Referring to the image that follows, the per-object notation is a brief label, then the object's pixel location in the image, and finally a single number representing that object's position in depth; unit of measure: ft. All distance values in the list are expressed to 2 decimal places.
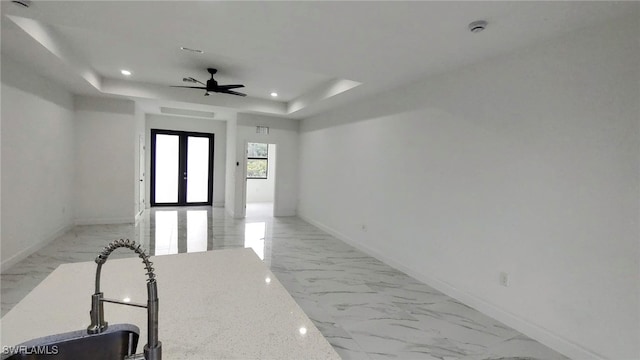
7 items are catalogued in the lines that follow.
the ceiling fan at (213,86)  14.93
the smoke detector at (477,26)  7.69
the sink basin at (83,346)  3.05
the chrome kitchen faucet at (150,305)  2.63
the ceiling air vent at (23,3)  7.45
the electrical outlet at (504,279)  9.47
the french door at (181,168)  27.94
